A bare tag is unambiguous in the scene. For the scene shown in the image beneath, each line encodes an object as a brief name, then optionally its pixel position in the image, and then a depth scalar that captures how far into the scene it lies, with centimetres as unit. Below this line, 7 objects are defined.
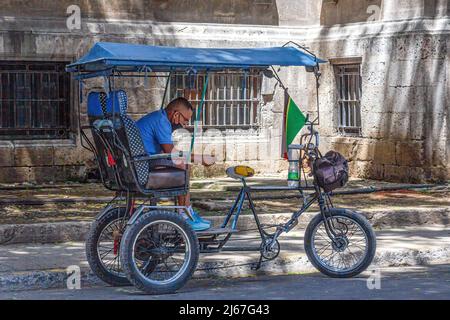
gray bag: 1023
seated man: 992
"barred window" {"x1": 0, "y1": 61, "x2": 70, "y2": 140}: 1691
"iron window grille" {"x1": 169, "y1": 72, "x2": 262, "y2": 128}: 1816
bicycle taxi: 948
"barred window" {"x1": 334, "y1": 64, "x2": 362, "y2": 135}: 1847
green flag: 1026
